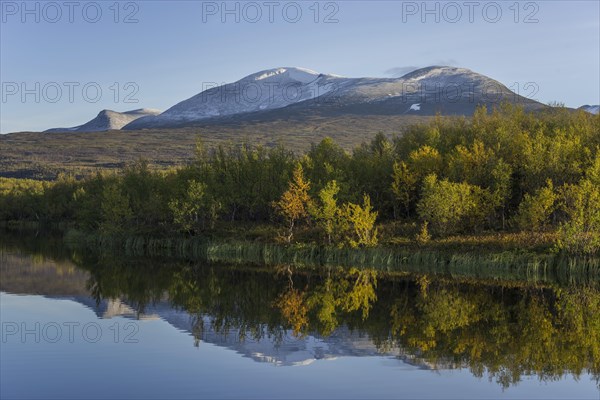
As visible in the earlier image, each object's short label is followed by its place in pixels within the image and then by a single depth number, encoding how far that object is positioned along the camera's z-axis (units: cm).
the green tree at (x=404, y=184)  6850
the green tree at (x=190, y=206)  7225
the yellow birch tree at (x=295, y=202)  6419
